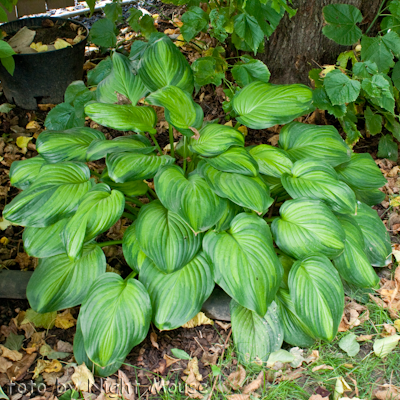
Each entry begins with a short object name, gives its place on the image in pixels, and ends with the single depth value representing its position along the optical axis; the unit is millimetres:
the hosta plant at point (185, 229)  1602
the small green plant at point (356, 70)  2189
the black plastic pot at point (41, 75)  2793
